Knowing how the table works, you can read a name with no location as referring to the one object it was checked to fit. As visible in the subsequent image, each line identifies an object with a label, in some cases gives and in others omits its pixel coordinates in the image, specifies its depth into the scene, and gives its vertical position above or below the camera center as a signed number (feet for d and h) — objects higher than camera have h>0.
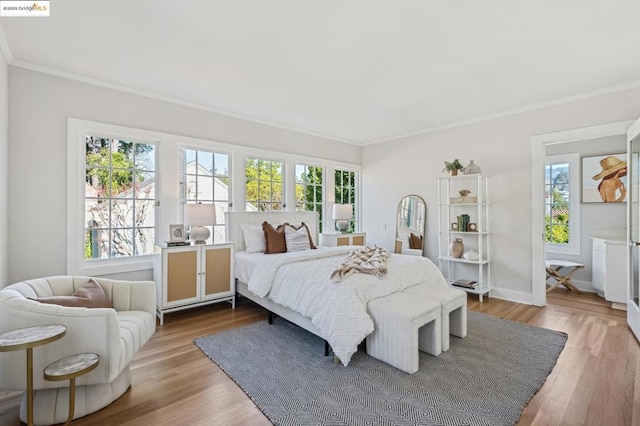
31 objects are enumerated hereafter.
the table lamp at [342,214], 17.51 -0.07
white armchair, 5.59 -2.57
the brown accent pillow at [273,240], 13.30 -1.16
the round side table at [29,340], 4.88 -2.04
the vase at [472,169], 14.28 +2.00
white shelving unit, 14.38 -0.79
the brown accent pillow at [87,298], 6.53 -1.88
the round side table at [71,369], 5.19 -2.65
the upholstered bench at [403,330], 7.59 -2.99
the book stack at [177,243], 11.65 -1.15
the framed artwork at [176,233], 11.93 -0.77
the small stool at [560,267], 15.18 -2.94
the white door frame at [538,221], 13.19 -0.35
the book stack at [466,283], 14.28 -3.28
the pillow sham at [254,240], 13.64 -1.19
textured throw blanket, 8.85 -1.58
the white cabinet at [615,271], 12.82 -2.43
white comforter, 7.89 -2.21
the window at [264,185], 15.37 +1.42
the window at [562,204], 16.43 +0.47
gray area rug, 6.14 -3.92
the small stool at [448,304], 8.82 -2.67
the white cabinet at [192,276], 11.22 -2.39
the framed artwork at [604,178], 15.03 +1.69
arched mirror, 17.08 -0.68
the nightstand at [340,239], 16.65 -1.44
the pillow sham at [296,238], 13.66 -1.14
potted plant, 14.92 +2.22
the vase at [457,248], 14.94 -1.69
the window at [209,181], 13.52 +1.41
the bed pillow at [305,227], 14.37 -0.70
